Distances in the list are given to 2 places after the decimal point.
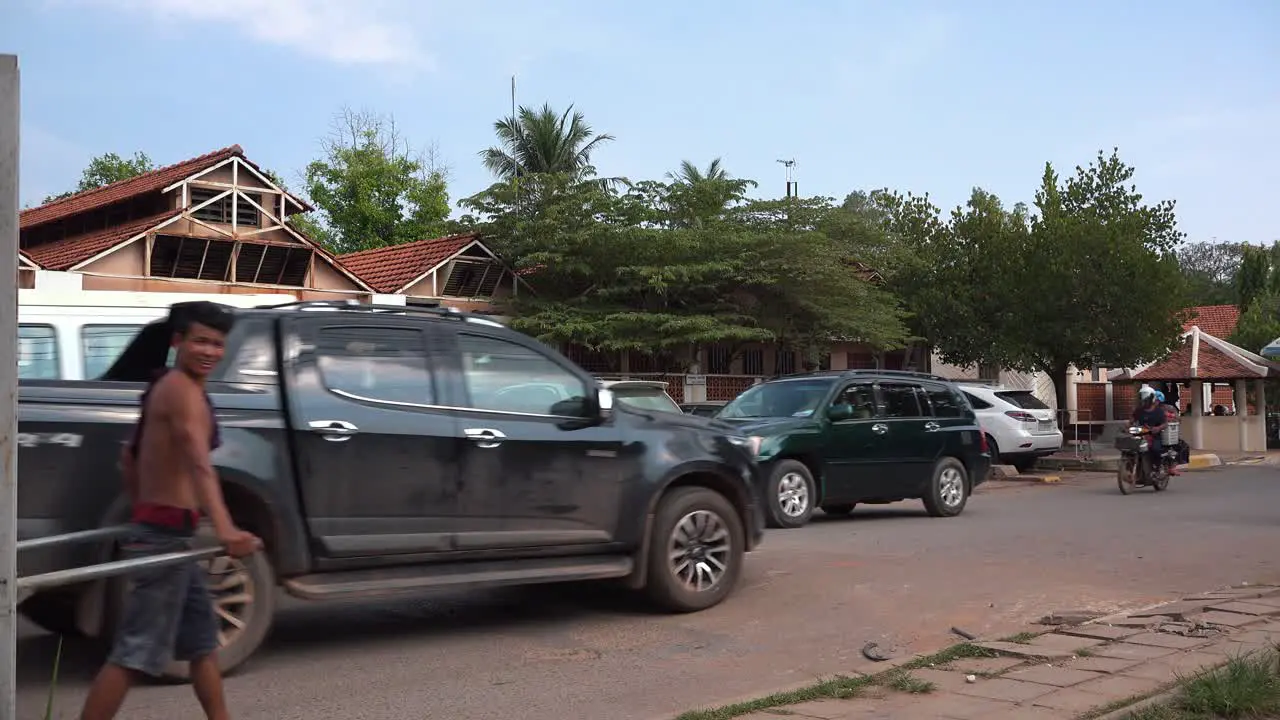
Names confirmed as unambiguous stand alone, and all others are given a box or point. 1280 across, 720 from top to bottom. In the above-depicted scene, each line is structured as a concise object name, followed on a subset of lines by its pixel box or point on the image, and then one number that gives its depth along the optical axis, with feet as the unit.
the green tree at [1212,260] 270.26
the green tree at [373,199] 140.36
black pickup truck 20.18
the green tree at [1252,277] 180.55
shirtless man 14.75
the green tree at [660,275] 92.12
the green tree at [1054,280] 94.38
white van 27.14
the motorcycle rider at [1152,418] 62.85
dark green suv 44.14
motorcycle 62.75
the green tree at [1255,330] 138.72
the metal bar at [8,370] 12.93
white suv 75.82
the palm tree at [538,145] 134.82
